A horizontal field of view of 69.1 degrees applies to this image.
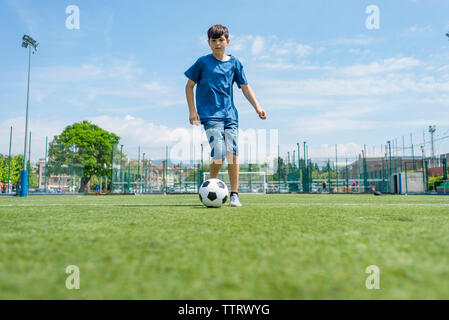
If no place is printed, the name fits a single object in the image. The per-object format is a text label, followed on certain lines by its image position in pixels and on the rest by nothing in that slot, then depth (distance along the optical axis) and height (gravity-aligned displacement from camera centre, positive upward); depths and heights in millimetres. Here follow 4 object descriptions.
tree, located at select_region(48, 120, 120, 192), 23844 +2899
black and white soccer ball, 3566 -137
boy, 3785 +937
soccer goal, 22656 -28
